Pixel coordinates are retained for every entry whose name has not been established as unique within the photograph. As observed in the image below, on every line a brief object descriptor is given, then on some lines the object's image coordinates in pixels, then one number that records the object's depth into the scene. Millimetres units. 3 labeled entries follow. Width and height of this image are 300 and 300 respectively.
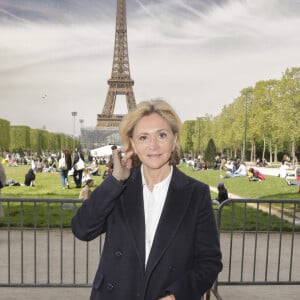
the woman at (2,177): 6503
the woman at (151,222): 1819
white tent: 35906
